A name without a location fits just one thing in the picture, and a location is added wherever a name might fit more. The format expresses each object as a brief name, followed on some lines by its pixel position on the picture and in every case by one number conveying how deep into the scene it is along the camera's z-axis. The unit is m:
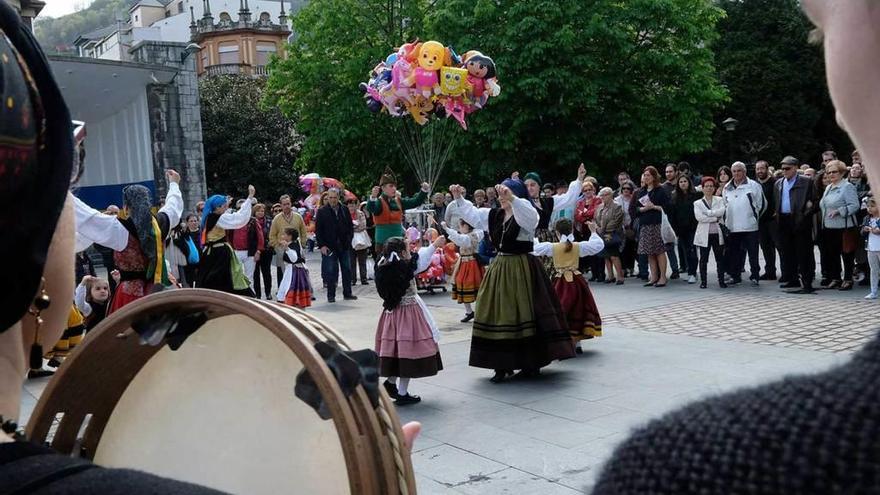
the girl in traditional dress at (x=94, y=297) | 7.81
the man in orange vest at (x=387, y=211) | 11.95
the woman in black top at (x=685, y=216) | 12.35
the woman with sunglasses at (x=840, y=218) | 10.30
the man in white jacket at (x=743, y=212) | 11.43
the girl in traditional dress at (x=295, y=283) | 10.85
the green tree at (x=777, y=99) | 29.39
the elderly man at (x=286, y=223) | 13.12
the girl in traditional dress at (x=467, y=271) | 10.05
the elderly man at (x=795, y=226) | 10.76
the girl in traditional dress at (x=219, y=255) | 9.60
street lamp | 21.95
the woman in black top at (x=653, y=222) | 12.11
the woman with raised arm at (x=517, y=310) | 6.78
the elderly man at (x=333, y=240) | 12.88
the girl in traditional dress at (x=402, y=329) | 6.23
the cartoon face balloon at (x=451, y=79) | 11.59
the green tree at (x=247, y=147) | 34.66
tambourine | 1.22
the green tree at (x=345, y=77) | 24.72
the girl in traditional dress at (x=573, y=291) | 7.55
